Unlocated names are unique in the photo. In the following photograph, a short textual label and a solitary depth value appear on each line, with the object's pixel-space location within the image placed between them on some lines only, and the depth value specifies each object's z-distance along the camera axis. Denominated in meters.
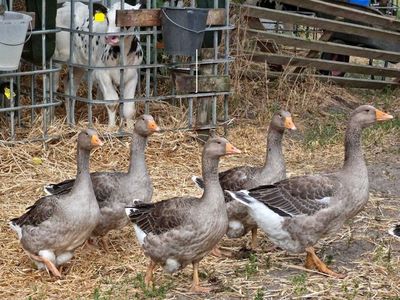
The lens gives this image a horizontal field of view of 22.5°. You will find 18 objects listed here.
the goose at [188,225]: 7.24
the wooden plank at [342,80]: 14.00
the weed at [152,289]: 7.25
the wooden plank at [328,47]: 13.84
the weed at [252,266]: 7.75
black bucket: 11.02
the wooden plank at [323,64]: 13.94
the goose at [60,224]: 7.60
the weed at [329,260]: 8.08
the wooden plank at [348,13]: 14.16
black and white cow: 11.77
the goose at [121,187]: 8.21
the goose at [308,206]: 7.79
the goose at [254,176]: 8.44
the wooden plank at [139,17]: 11.13
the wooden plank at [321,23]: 13.48
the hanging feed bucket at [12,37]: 9.87
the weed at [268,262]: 8.00
